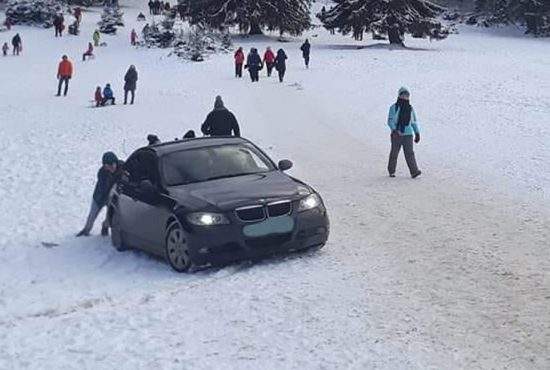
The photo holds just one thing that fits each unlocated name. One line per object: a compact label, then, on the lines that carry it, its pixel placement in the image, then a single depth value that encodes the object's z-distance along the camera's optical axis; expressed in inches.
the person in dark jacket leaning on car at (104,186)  500.7
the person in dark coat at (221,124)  655.8
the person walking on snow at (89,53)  2085.1
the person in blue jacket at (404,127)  646.5
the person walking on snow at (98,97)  1298.0
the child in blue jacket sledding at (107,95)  1300.4
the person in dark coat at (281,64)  1546.5
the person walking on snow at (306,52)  1760.6
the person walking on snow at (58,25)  2613.2
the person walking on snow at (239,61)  1609.3
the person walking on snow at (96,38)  2375.7
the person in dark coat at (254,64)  1530.5
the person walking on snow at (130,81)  1304.1
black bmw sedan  385.4
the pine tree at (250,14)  2491.4
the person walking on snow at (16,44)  2233.0
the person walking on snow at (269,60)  1638.8
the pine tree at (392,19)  2236.7
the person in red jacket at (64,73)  1464.1
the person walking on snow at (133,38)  2348.7
